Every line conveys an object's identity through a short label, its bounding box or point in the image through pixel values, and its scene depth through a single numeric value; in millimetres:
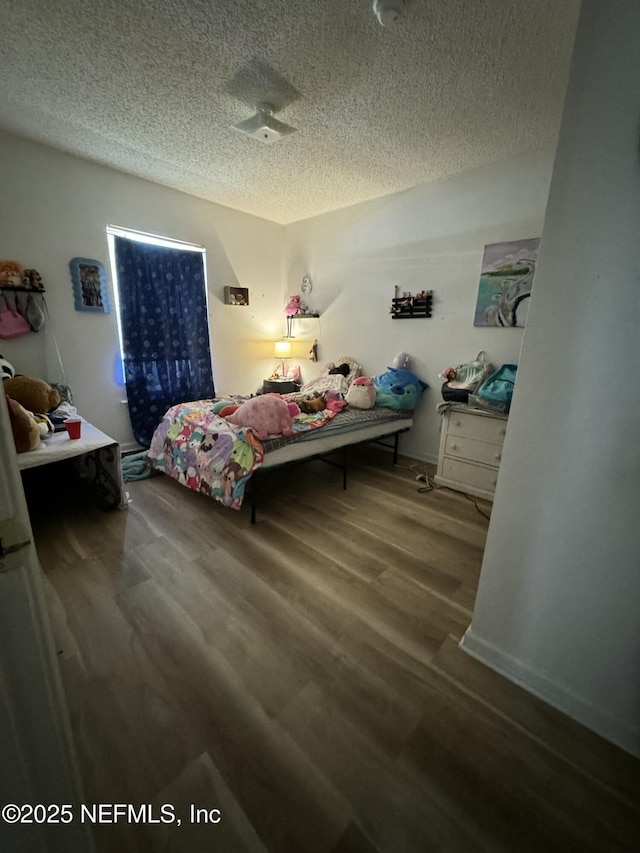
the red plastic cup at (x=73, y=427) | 2117
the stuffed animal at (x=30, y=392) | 2389
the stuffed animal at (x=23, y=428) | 1813
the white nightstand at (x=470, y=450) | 2582
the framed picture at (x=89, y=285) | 2943
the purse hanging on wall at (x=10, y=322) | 2609
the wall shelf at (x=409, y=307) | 3254
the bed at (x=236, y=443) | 2135
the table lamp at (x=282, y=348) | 4363
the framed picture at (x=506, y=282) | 2676
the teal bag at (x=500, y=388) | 2482
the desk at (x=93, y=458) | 1913
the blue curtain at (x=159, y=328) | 3270
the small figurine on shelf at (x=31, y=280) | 2676
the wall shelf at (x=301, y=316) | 4230
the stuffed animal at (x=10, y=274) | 2572
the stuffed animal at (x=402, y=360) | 3420
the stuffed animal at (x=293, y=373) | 4612
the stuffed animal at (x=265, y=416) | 2240
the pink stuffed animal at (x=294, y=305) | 4335
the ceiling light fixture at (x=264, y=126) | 2041
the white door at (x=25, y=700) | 489
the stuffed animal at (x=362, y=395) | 3086
